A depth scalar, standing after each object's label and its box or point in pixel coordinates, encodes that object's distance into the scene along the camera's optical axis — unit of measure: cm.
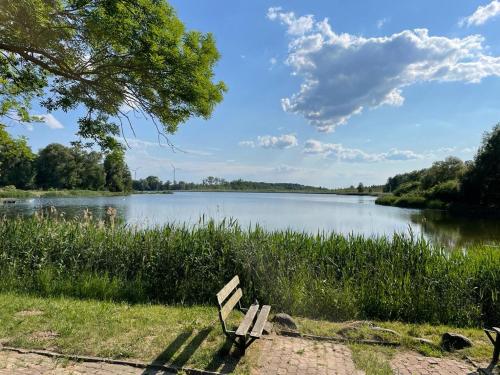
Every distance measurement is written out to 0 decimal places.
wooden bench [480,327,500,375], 422
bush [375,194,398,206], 6619
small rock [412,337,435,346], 494
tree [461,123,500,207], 4022
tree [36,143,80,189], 8256
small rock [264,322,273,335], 506
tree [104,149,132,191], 9894
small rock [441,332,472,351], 486
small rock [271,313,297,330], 529
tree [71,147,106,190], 8512
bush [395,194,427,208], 5644
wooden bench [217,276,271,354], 417
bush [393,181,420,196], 7288
